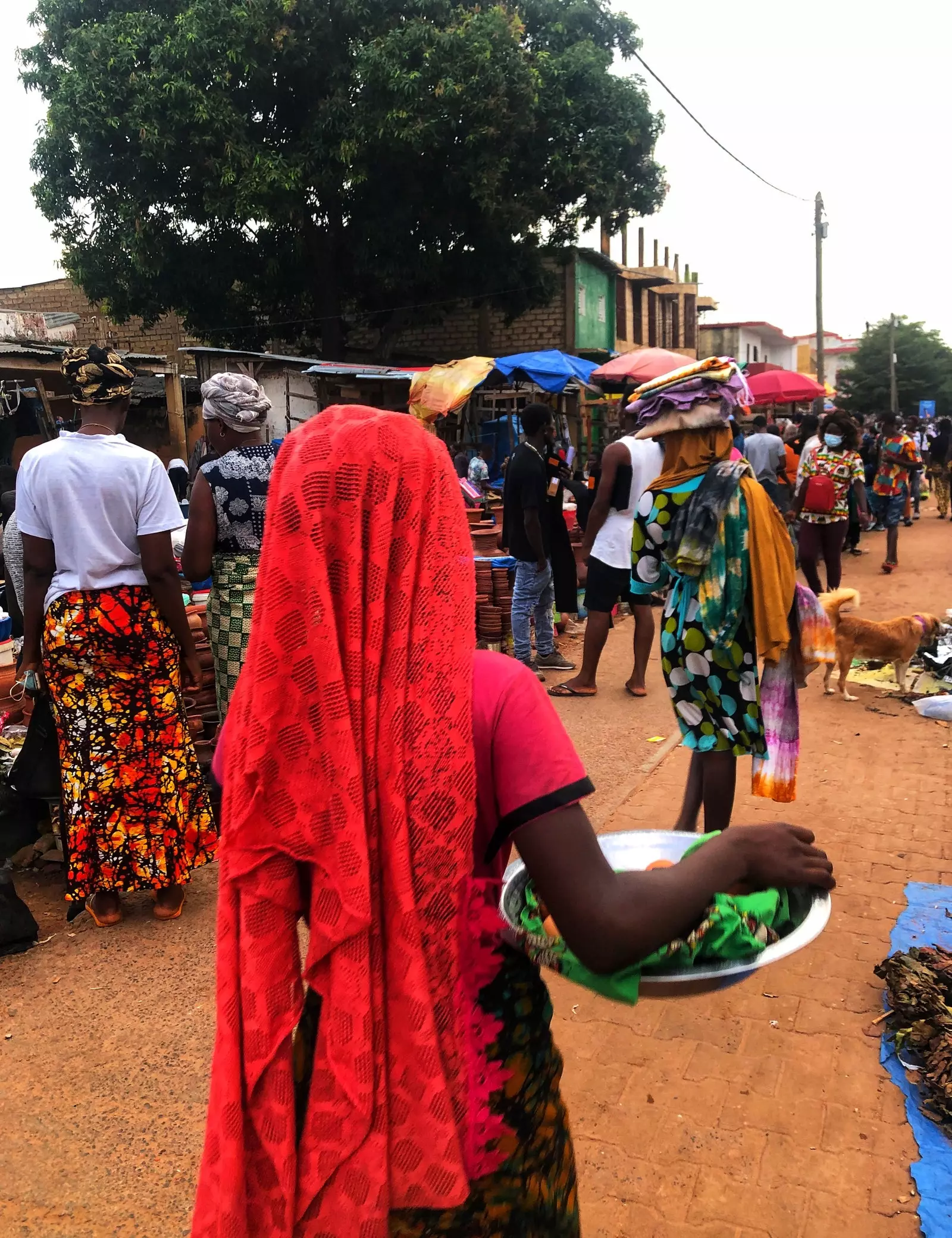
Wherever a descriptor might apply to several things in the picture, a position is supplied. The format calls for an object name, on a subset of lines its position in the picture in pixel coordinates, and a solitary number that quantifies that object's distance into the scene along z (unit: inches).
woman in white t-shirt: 133.8
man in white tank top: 229.5
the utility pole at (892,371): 1571.1
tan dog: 269.4
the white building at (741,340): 1856.5
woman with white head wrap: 149.3
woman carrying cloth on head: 134.1
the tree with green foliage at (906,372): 1696.6
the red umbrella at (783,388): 624.4
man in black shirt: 269.0
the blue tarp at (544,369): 526.9
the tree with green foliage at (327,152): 585.3
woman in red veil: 43.1
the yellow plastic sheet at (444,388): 478.0
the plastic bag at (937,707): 247.0
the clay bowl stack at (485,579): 308.8
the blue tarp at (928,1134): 86.3
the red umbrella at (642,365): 400.5
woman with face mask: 345.4
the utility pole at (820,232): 882.1
